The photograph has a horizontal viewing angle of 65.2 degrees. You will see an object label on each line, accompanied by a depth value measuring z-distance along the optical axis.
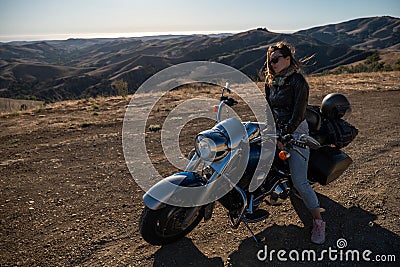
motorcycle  2.90
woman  3.25
